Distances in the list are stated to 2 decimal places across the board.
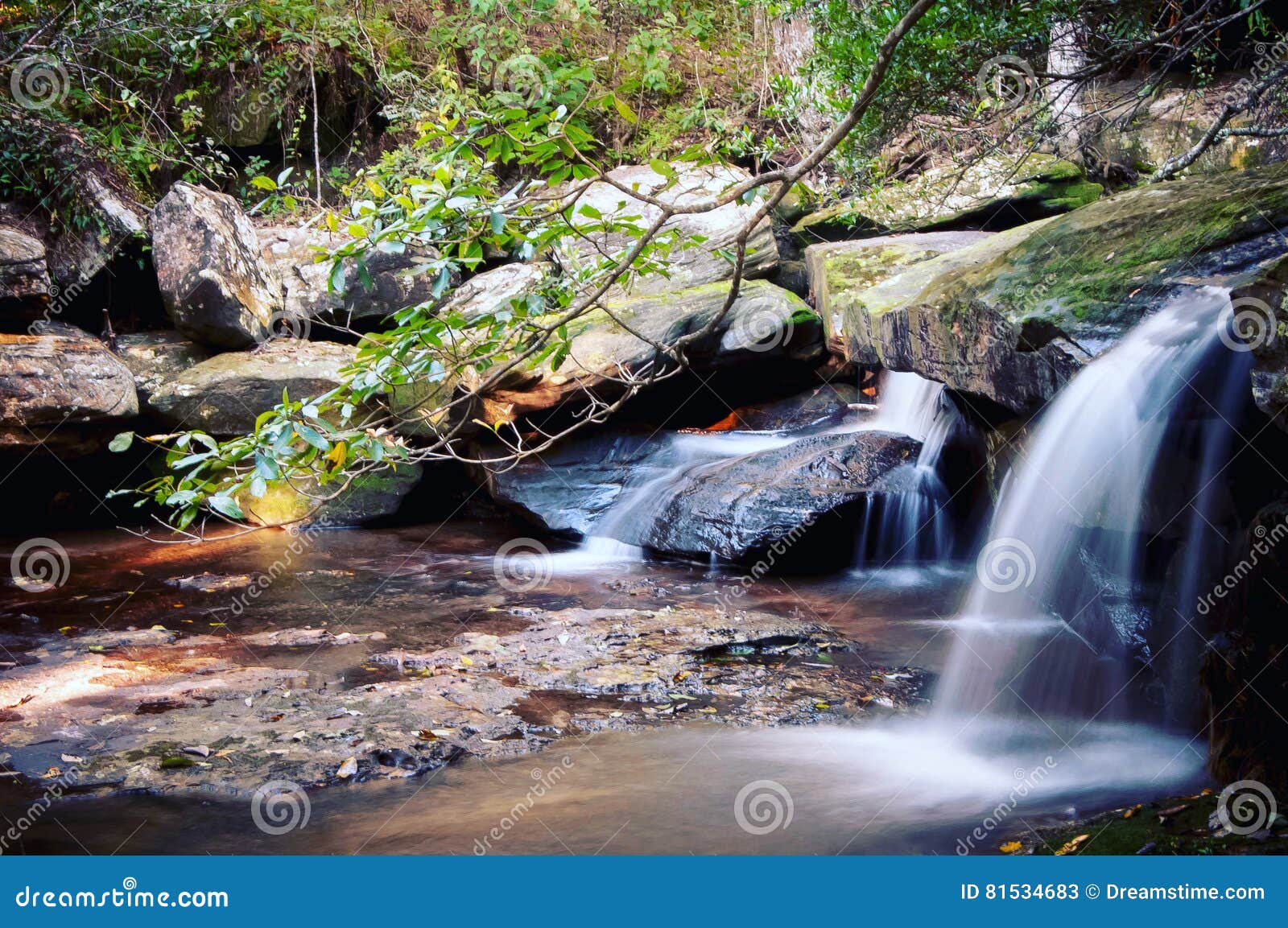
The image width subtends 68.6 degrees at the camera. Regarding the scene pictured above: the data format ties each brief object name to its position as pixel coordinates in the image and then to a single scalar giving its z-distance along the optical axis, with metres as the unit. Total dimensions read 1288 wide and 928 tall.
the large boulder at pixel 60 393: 8.17
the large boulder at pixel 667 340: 8.51
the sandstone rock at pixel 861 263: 8.31
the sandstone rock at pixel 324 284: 10.15
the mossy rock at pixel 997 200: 9.38
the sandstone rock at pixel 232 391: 9.02
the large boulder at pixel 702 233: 9.80
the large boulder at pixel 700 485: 7.04
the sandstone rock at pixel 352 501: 8.94
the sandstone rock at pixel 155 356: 9.38
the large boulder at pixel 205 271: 9.34
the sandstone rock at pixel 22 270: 8.84
